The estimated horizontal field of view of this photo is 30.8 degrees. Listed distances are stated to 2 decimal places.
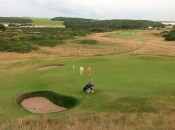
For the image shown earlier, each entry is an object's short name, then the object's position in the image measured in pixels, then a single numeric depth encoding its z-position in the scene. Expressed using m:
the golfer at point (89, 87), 20.32
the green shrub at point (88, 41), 74.31
